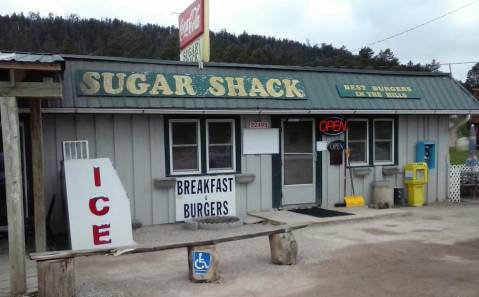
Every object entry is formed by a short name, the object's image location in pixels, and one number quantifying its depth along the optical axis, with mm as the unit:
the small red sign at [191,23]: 11009
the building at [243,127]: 8875
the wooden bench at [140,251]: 5027
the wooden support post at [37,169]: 7012
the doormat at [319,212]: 10062
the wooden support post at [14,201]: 5410
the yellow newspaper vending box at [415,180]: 11648
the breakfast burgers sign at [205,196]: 9688
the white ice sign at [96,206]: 7238
